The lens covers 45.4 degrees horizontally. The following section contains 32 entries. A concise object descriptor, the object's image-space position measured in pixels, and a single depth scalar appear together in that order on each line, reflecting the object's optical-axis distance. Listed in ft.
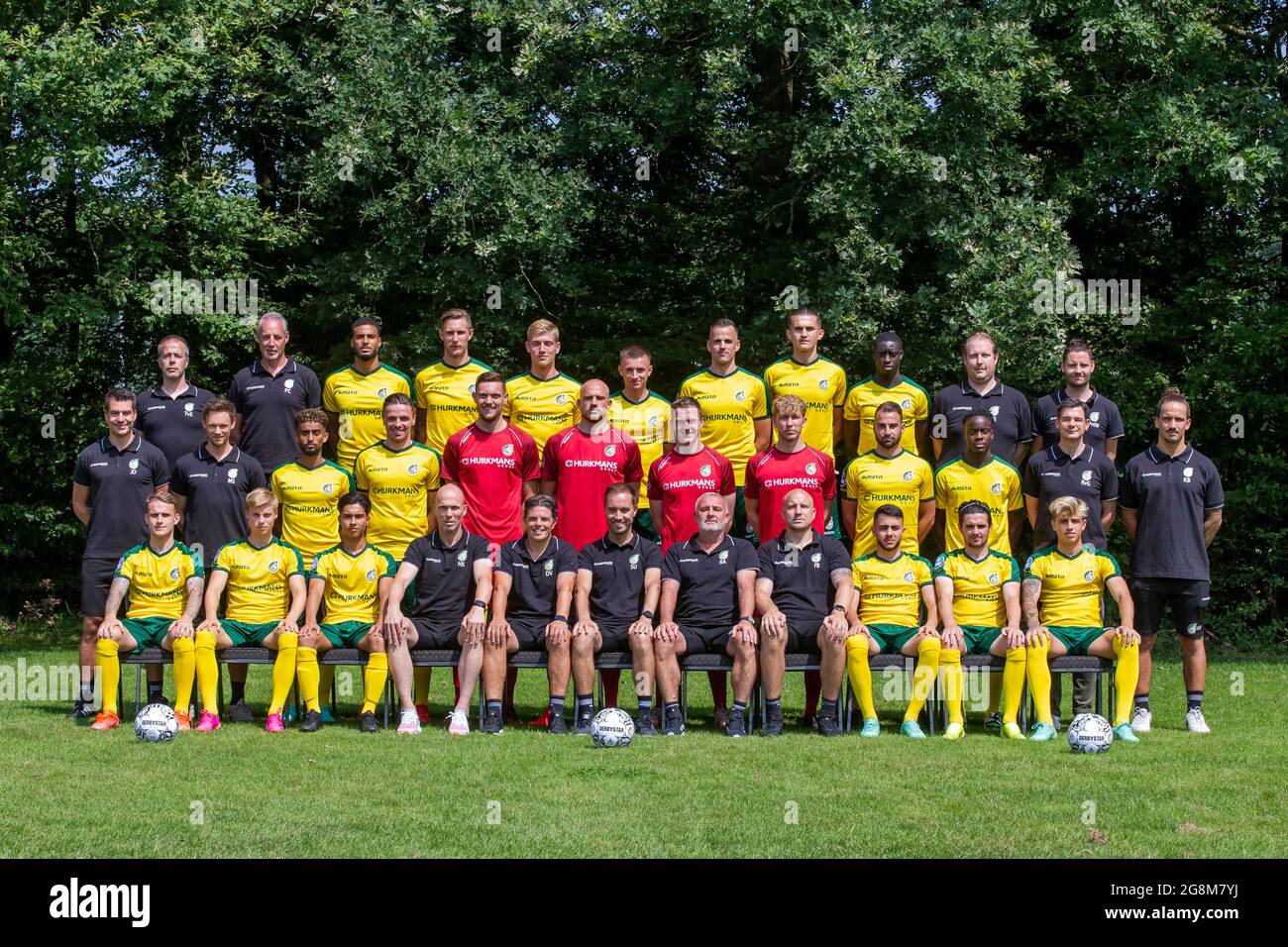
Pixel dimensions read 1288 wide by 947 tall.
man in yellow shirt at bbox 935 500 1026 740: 29.27
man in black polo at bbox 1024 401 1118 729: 31.27
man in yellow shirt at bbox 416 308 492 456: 33.42
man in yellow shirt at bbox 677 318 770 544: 33.30
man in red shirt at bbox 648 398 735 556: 31.53
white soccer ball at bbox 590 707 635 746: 27.07
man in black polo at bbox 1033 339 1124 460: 32.24
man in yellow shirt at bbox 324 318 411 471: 33.88
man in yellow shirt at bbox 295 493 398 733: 29.84
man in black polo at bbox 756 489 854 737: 29.12
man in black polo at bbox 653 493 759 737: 29.17
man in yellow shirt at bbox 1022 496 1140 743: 29.07
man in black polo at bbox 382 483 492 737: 29.50
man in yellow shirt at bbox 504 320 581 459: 33.58
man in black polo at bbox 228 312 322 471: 33.55
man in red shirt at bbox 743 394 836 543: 31.30
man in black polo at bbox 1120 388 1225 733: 31.09
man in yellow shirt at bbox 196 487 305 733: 30.37
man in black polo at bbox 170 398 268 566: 31.89
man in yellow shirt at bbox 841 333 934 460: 33.22
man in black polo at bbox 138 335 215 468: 33.30
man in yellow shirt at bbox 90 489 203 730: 29.89
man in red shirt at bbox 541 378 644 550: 31.99
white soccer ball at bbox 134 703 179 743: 27.76
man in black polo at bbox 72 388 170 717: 32.22
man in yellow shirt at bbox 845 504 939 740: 29.22
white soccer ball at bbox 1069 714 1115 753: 26.68
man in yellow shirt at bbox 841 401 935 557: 31.68
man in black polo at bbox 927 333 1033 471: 32.78
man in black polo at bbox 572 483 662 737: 29.17
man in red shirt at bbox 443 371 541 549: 32.09
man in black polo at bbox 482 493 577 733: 29.40
